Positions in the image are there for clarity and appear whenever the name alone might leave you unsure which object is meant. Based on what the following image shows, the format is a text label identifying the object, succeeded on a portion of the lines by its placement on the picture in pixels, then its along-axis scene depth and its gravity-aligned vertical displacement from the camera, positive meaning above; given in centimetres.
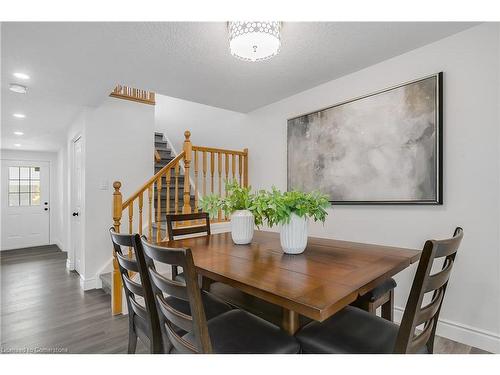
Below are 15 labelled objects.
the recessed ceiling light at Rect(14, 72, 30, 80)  242 +98
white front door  577 -41
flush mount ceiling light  162 +90
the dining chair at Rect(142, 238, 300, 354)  95 -63
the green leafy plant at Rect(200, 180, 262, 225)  175 -11
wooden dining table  92 -38
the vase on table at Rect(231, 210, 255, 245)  176 -27
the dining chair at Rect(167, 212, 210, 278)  215 -36
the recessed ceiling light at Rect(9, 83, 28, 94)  264 +95
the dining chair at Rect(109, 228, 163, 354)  129 -59
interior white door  369 -25
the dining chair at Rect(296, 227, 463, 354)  90 -62
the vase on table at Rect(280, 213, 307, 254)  151 -28
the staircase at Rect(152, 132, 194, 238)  427 +12
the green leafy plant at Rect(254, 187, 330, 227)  149 -12
